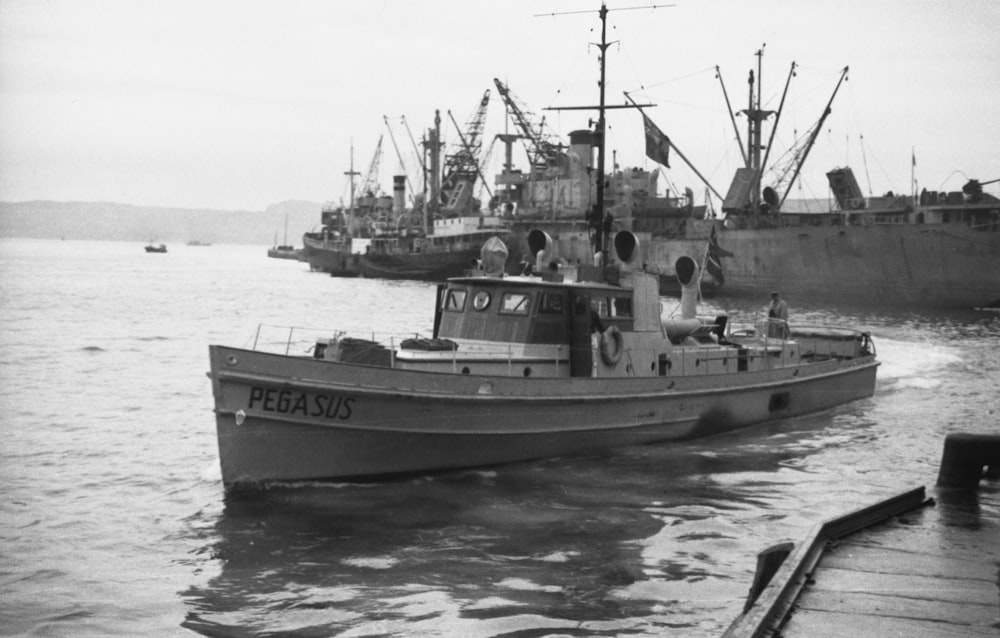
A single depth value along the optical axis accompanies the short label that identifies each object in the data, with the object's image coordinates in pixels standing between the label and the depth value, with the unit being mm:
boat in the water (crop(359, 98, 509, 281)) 100000
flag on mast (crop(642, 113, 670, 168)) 42094
